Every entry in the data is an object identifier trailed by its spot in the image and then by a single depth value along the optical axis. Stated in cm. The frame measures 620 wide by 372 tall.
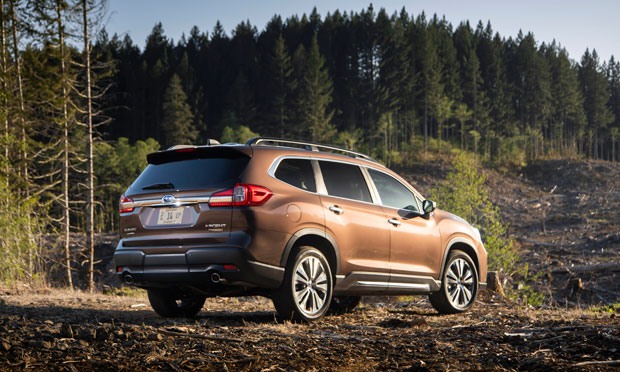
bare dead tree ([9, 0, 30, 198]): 1995
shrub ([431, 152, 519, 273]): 2255
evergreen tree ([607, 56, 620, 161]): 12962
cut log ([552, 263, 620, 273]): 2086
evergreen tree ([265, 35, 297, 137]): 8200
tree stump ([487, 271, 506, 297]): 1171
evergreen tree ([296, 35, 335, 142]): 7762
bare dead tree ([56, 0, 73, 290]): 2067
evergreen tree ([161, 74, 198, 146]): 7962
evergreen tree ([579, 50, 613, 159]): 11669
